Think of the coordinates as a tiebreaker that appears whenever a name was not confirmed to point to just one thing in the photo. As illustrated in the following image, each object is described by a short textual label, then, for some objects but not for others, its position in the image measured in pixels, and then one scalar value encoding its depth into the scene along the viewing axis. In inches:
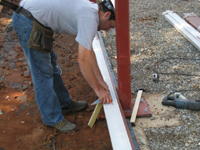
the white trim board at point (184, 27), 181.8
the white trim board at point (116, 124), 87.6
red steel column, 88.9
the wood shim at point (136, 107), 112.0
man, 79.7
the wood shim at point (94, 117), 109.2
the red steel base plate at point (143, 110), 116.2
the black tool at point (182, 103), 114.5
